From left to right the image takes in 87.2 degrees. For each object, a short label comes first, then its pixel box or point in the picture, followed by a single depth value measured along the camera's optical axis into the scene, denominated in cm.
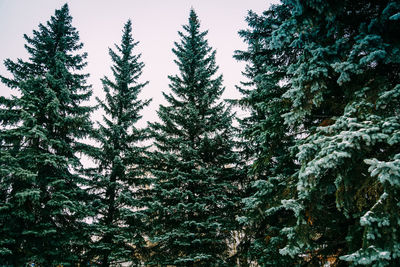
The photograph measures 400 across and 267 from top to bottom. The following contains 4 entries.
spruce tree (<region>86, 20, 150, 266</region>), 923
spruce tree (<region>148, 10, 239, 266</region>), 830
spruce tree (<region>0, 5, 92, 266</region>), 780
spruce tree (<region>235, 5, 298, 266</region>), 502
